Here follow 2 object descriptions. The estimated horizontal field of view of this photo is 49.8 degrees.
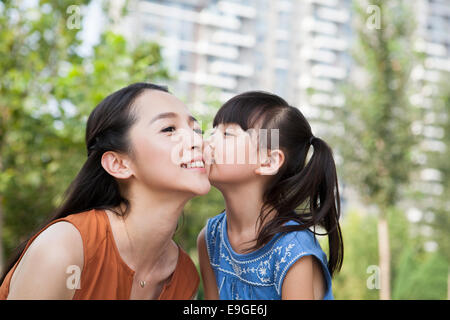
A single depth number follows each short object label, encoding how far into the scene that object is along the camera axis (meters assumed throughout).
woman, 1.92
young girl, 2.33
